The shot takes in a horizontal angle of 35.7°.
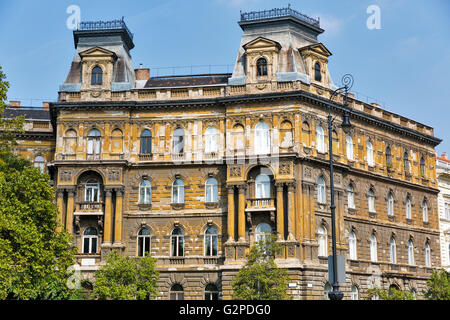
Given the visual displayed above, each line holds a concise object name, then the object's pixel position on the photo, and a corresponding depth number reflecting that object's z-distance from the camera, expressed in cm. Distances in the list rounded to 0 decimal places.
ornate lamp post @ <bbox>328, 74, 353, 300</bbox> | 2847
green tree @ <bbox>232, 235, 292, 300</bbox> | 4594
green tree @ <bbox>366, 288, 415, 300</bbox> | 4434
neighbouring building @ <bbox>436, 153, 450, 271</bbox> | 6681
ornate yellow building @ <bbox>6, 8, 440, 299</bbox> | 5125
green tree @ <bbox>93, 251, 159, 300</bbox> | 4623
